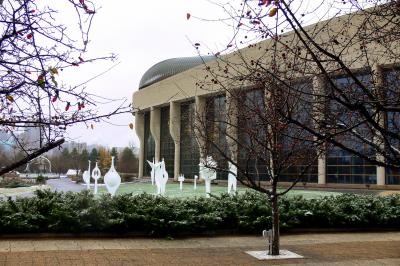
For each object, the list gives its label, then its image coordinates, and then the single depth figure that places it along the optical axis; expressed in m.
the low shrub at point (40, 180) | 52.25
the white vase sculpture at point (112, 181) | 20.84
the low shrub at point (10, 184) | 41.70
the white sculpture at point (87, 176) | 38.35
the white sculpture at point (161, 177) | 27.16
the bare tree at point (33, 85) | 4.07
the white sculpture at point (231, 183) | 25.88
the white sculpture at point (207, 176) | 22.55
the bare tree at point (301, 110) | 5.37
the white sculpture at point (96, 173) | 32.40
